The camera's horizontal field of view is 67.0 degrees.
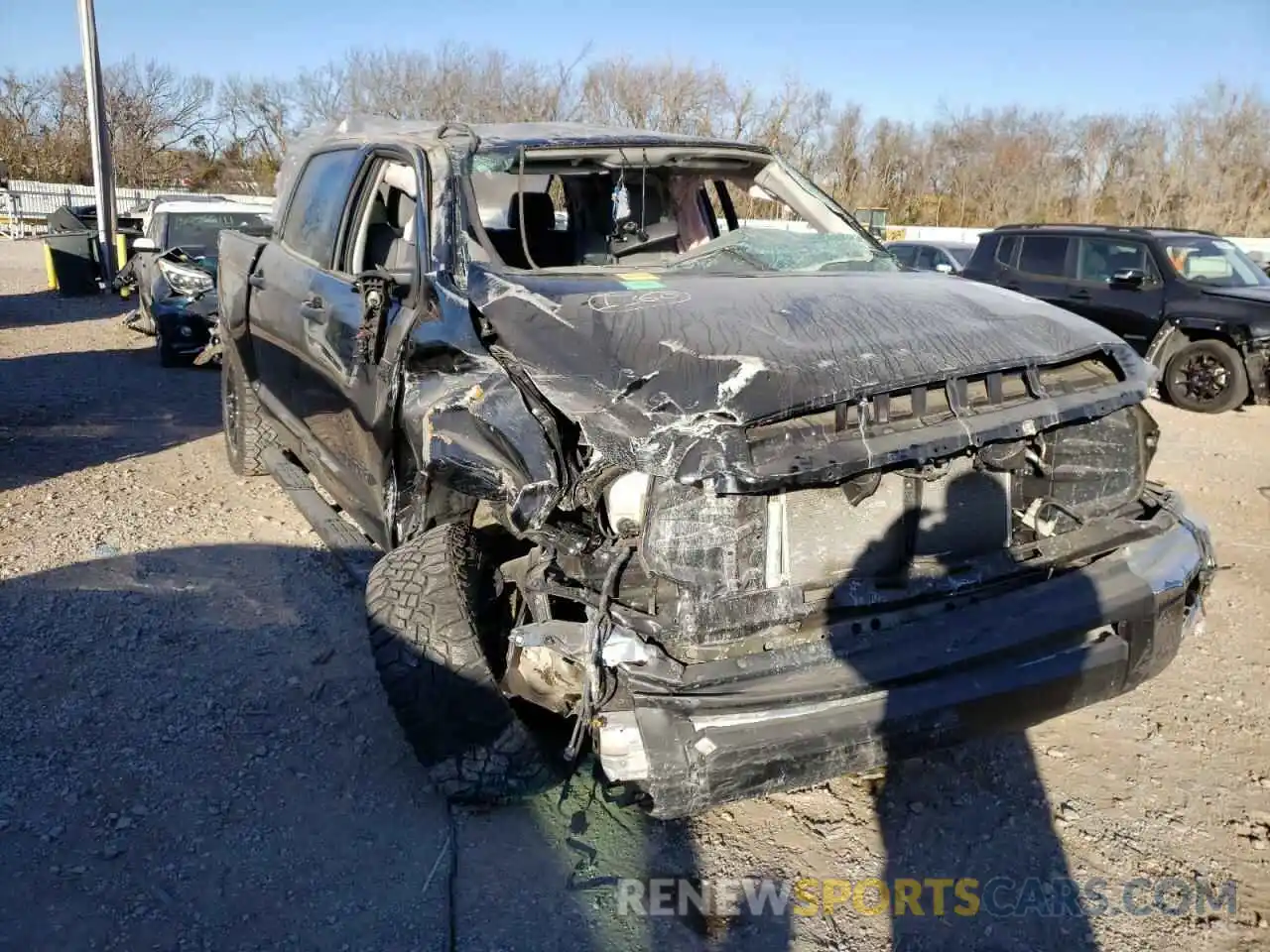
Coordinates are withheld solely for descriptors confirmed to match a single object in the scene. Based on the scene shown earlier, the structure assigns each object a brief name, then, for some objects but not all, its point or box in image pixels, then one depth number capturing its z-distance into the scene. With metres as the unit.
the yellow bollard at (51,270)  15.92
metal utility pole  15.91
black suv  8.84
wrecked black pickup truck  2.39
